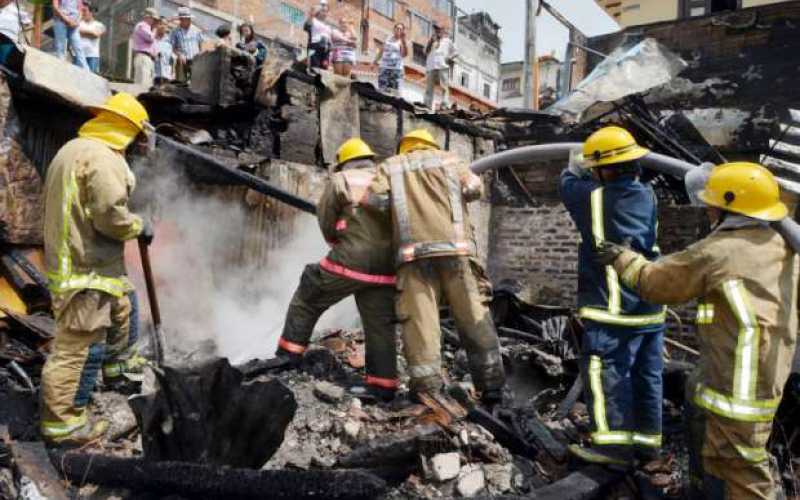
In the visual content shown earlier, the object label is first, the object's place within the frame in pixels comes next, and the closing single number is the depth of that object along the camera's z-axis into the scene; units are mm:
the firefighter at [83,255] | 3494
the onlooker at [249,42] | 7487
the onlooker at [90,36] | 7652
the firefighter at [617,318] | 3346
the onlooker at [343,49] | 9820
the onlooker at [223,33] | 7950
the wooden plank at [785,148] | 8281
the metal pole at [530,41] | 13578
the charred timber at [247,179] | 5105
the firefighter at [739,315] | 2709
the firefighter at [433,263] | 4125
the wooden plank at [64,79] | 4520
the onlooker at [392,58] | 10578
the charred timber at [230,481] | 2684
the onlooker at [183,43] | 8656
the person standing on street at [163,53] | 8680
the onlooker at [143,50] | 8391
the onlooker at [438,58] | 11619
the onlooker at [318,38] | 9727
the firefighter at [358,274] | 4352
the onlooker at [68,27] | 7180
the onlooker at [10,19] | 6094
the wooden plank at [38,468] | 2867
